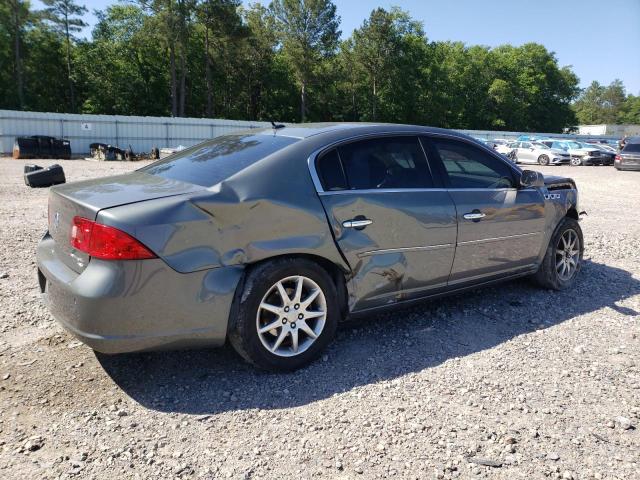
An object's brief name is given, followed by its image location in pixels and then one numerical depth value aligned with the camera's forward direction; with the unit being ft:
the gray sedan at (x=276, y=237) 9.12
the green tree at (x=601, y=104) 418.10
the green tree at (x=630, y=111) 379.14
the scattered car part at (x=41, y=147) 82.23
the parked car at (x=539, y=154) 97.30
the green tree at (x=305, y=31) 167.43
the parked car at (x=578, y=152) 97.19
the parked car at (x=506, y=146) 102.30
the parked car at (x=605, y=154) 98.17
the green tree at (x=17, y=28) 145.40
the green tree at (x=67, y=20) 152.15
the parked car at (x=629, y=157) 77.51
